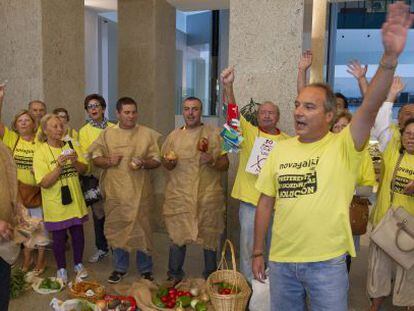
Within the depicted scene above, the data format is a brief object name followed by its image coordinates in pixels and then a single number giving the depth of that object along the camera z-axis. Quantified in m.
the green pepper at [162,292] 3.45
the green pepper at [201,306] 3.26
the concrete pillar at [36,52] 5.18
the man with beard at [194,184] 3.64
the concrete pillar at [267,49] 3.88
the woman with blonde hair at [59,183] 3.76
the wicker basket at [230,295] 3.10
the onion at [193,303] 3.34
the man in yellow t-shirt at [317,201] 1.99
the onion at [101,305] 3.28
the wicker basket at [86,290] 3.46
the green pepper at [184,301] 3.32
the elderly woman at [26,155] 3.98
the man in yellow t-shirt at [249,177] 3.33
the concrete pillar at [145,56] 7.50
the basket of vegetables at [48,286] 3.71
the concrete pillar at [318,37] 7.55
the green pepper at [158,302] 3.34
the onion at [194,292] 3.51
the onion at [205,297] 3.44
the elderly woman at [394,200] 3.10
